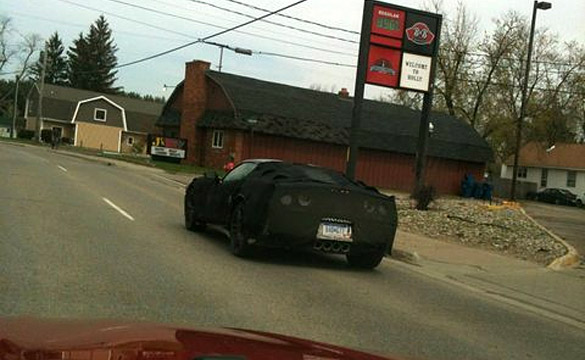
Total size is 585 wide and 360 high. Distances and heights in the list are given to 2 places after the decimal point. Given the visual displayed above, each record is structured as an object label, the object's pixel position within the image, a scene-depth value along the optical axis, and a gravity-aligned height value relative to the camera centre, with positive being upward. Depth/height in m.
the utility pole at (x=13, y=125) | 77.29 -0.14
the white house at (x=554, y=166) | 65.00 +1.18
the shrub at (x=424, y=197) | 21.25 -0.89
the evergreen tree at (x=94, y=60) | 107.44 +10.65
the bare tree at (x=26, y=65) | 84.50 +6.98
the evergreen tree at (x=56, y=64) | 115.62 +10.31
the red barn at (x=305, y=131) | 41.47 +1.47
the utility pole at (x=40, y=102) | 59.82 +2.08
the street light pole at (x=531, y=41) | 33.25 +6.12
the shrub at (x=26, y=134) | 74.06 -0.88
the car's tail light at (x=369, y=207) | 10.74 -0.68
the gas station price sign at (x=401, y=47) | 22.12 +3.59
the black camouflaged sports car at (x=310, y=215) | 10.34 -0.86
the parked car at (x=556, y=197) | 59.03 -1.41
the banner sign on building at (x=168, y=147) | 44.09 -0.44
